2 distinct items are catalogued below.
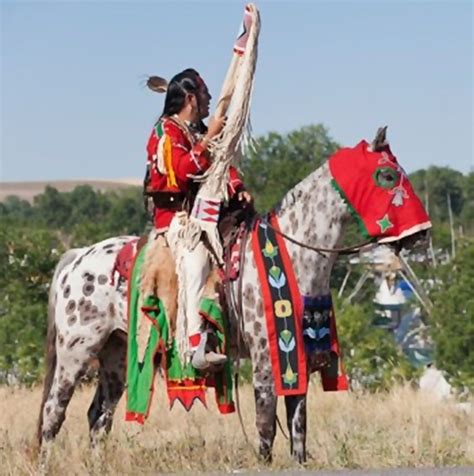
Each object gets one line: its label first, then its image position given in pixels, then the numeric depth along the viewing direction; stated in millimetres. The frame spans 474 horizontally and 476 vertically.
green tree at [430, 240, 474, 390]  29034
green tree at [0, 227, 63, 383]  24614
